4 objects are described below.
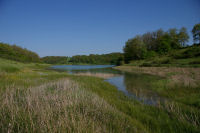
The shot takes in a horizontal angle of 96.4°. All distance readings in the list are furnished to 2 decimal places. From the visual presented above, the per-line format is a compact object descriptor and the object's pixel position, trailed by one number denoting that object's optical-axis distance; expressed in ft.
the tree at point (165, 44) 187.06
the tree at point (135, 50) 196.05
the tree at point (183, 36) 196.13
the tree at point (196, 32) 174.03
